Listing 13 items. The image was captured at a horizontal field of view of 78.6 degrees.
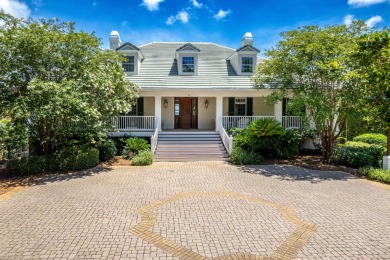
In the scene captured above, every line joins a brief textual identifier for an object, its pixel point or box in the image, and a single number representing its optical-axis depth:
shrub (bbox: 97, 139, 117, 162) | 12.88
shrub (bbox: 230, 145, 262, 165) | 12.23
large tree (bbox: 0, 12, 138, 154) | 8.98
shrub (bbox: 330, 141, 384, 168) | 11.57
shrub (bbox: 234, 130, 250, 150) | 13.27
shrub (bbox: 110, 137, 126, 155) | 14.49
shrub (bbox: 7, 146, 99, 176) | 10.09
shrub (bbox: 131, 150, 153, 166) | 11.94
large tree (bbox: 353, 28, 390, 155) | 5.34
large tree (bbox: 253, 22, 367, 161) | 10.42
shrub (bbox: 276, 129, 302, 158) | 13.64
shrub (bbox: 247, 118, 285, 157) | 12.99
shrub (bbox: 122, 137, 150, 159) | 13.38
